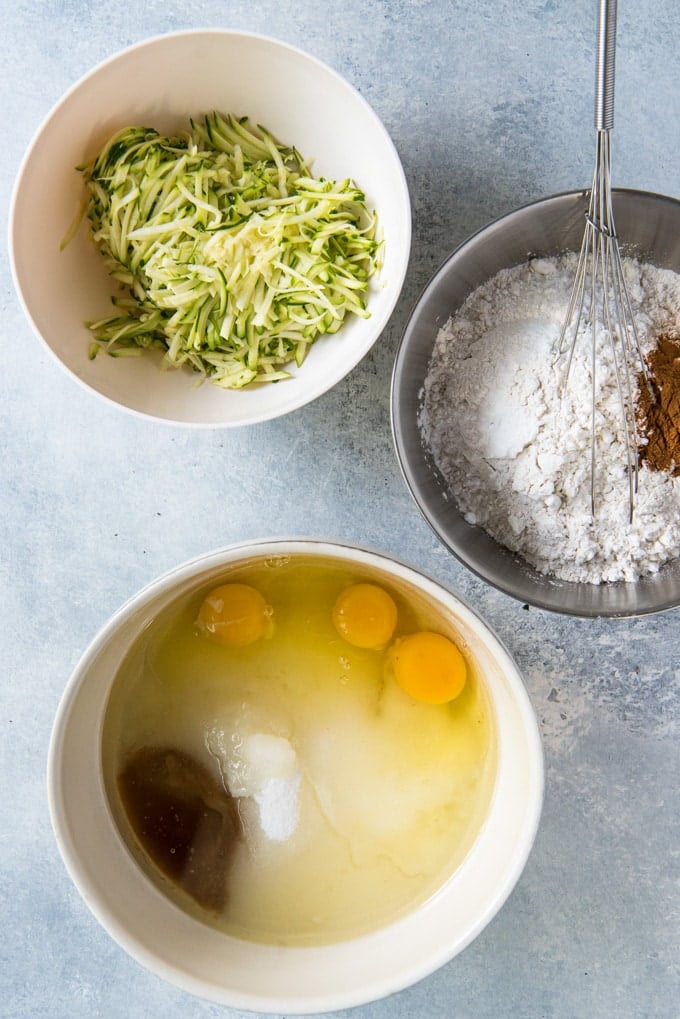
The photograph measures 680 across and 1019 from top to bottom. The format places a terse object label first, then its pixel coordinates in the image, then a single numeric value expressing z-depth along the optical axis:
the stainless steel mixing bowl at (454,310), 1.05
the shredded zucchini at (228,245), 1.03
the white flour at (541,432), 1.04
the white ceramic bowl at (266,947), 0.96
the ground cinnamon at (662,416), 1.04
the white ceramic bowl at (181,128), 1.00
